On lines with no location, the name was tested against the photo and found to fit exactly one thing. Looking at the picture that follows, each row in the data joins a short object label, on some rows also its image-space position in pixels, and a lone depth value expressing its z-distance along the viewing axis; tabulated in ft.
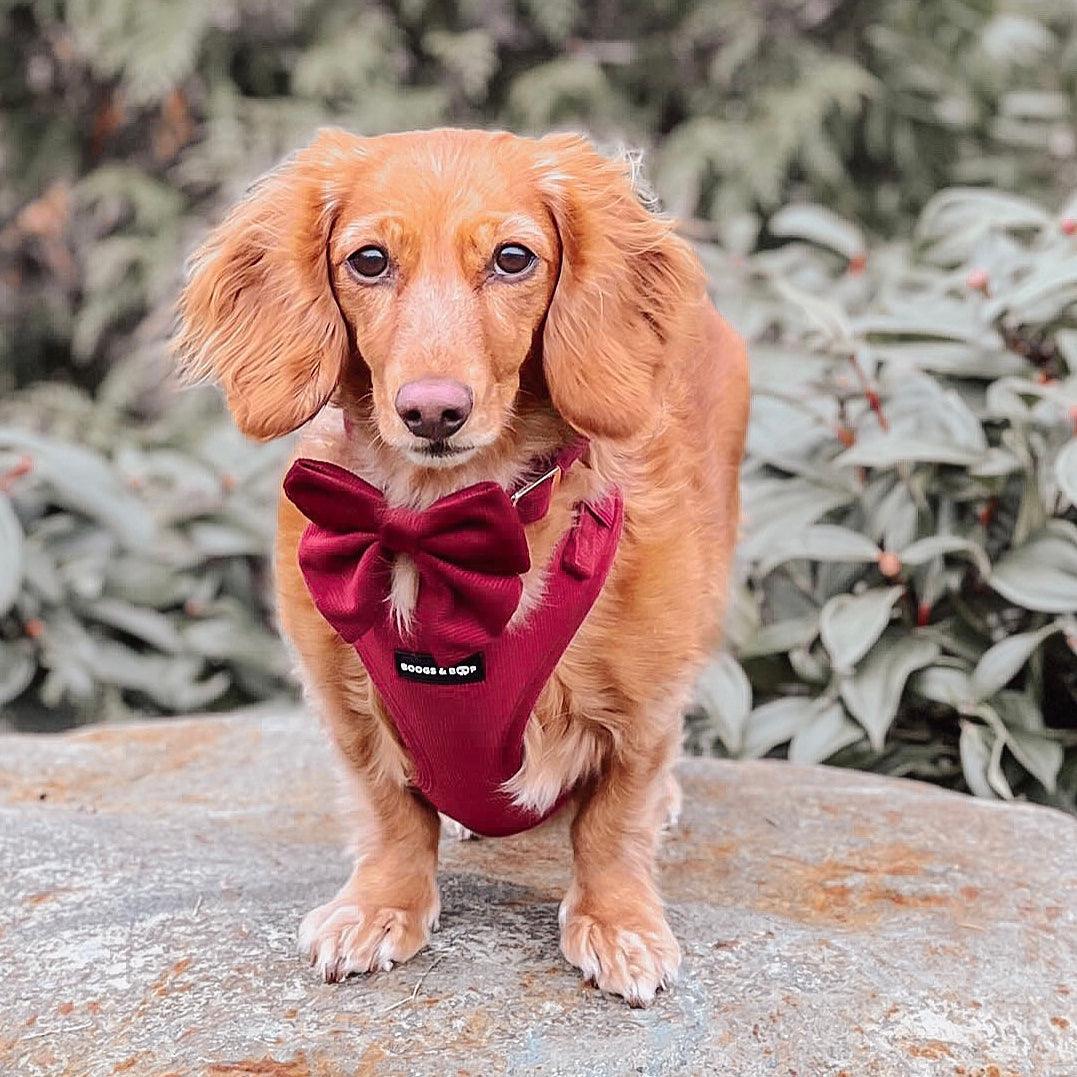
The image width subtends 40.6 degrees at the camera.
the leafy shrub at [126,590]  13.25
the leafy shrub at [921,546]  10.90
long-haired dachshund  6.11
